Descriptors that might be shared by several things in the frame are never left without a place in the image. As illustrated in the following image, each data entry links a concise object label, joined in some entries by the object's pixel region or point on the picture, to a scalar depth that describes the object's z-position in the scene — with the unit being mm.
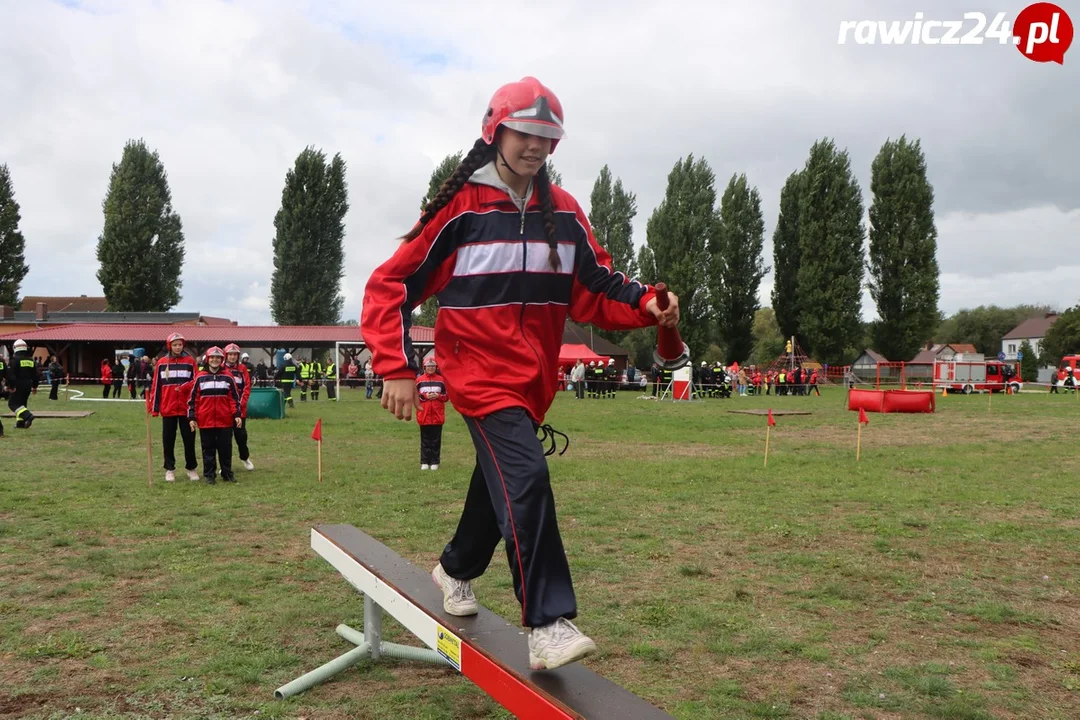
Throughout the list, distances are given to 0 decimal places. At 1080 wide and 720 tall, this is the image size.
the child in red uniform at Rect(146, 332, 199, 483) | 11961
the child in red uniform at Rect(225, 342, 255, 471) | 13062
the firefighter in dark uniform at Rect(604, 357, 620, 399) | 40438
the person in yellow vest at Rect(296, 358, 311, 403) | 34062
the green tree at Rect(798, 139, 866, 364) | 56688
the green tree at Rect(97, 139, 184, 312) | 59250
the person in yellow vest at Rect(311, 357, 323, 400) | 35344
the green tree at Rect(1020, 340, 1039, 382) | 70312
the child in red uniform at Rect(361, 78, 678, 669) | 3174
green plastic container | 23672
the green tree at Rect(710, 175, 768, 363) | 58500
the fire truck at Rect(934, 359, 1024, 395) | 45219
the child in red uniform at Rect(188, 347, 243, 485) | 11867
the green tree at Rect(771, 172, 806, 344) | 59656
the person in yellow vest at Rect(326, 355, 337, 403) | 36594
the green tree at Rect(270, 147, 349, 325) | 57312
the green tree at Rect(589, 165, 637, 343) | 64062
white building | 96375
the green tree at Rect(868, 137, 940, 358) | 56594
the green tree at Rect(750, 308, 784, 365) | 89375
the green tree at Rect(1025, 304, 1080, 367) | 75500
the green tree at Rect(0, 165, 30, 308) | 60156
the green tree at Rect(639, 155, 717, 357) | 55438
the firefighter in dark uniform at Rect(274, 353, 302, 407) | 28281
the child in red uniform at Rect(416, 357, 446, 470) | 12945
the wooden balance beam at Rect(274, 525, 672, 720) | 3014
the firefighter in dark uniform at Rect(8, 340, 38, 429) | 18891
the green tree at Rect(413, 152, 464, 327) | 51225
